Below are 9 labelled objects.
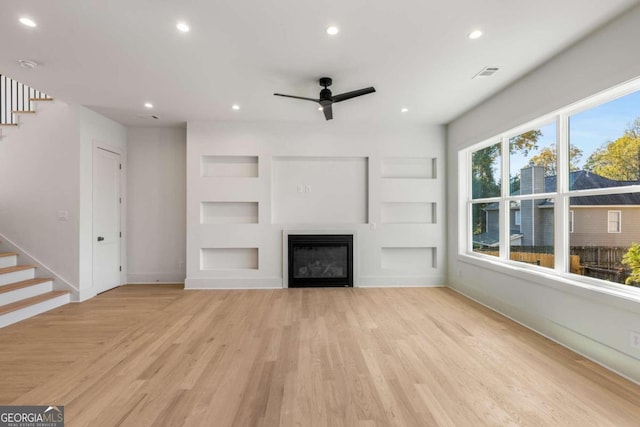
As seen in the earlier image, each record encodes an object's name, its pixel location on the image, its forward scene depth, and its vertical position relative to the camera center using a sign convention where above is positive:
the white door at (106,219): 4.49 -0.08
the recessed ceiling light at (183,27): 2.37 +1.58
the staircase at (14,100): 4.14 +1.74
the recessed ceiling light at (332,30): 2.41 +1.58
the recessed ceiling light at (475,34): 2.47 +1.57
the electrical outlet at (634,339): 2.11 -0.94
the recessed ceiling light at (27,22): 2.30 +1.58
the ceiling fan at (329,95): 3.30 +1.40
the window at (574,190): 2.39 +0.24
